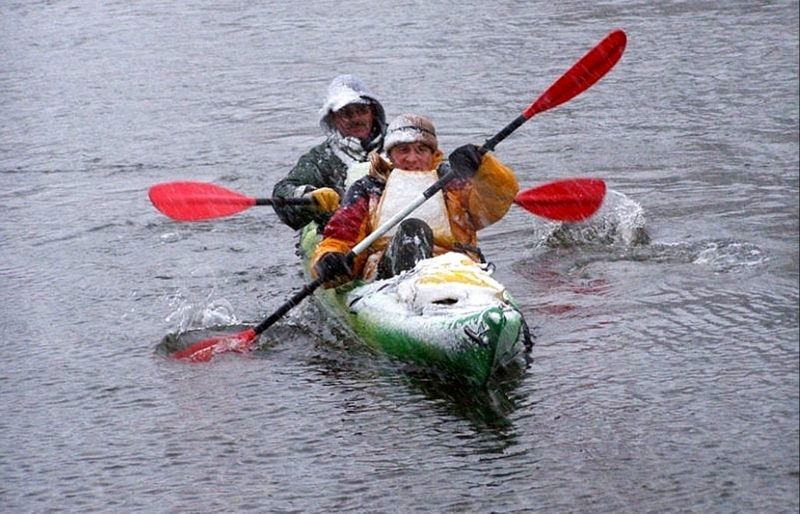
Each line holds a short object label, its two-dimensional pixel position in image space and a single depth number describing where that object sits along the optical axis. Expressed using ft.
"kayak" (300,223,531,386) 44.06
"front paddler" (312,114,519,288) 50.70
